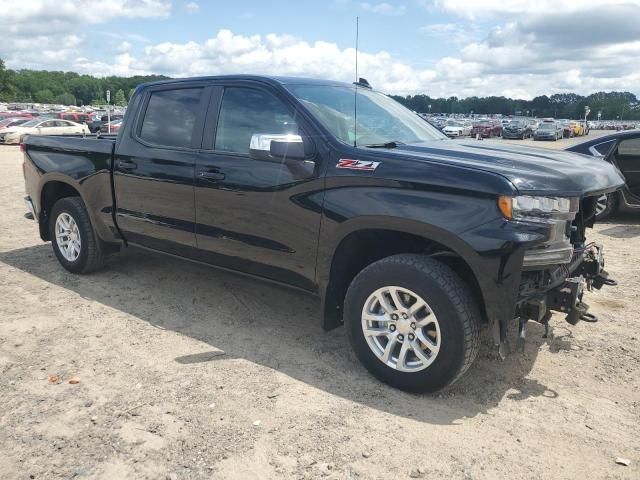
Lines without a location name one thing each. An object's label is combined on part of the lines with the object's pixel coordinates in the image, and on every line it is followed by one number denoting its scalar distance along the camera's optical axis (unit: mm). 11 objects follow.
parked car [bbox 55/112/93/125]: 38281
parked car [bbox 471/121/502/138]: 42188
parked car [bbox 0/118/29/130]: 27672
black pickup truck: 2941
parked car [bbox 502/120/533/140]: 42100
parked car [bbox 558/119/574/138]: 46819
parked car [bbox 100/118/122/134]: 25041
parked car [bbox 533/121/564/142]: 40062
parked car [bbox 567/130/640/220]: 8305
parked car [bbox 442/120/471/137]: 44250
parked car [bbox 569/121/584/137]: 49134
